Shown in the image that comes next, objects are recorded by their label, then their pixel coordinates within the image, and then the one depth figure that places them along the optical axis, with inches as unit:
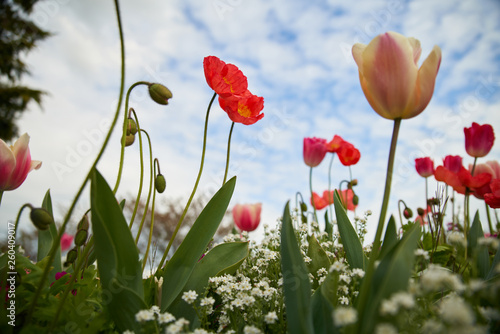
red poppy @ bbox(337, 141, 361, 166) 29.4
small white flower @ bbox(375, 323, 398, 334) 8.8
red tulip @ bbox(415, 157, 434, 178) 29.8
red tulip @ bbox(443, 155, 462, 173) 26.3
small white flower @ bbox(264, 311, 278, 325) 12.8
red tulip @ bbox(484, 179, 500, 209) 19.9
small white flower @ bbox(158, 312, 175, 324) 12.5
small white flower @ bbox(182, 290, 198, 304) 13.9
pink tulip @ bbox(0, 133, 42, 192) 14.7
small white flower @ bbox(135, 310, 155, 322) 11.8
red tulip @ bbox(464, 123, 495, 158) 23.7
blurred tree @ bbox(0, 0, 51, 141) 374.5
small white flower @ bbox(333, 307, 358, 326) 9.1
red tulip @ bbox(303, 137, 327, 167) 29.5
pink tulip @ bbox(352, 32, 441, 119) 11.8
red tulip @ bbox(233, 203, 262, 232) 31.1
